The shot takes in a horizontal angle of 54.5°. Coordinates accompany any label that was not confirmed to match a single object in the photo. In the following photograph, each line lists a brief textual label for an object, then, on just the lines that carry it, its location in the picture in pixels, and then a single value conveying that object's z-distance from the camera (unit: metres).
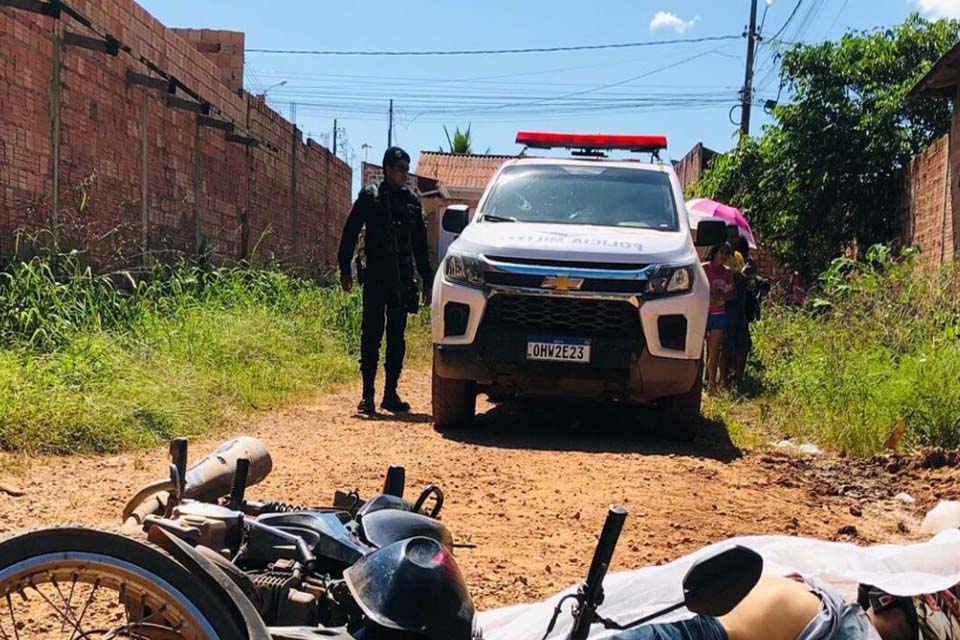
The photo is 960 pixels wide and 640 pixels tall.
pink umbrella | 10.10
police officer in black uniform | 6.98
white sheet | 2.08
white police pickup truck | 5.74
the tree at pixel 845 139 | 14.28
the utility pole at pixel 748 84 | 24.91
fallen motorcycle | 1.63
